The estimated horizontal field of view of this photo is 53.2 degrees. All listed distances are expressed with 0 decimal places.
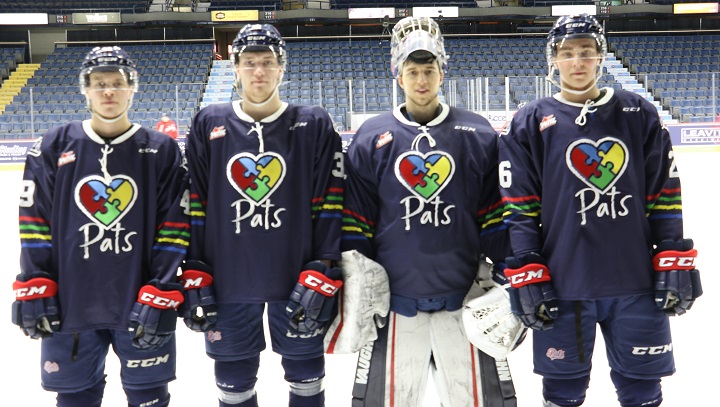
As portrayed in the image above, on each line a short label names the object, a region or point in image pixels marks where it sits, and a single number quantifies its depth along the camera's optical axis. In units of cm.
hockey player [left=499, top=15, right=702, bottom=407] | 225
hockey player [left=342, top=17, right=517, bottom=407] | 234
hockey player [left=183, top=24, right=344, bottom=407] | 238
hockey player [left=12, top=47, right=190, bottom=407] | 230
